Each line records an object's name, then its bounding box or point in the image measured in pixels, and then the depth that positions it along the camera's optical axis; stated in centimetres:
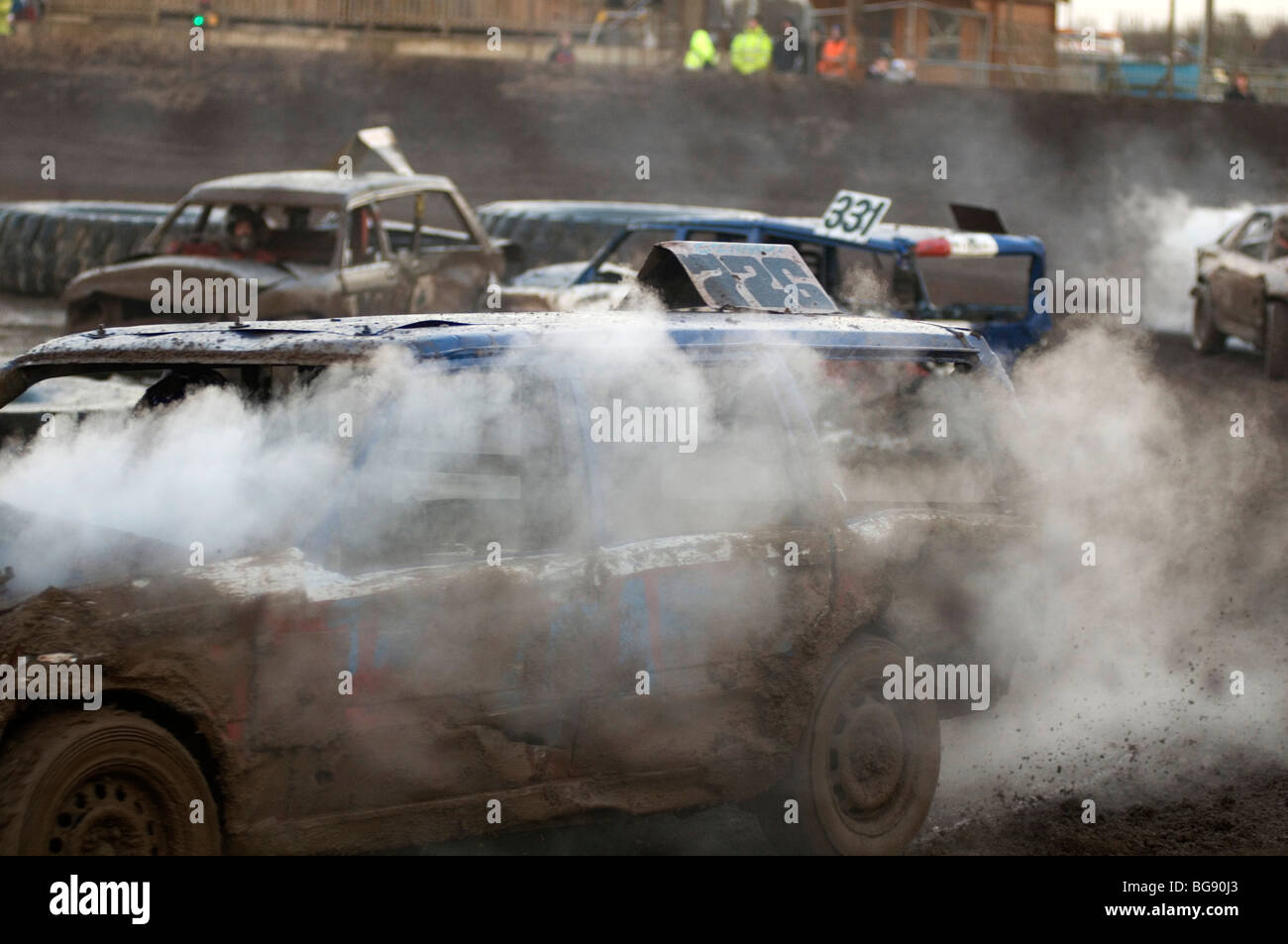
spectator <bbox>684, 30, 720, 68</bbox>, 2856
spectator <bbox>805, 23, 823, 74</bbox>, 2947
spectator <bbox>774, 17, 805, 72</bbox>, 2900
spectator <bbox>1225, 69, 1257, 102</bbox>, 3041
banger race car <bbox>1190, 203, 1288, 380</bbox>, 1498
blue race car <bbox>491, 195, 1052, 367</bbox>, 1145
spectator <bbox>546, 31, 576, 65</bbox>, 2838
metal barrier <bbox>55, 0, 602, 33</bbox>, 2812
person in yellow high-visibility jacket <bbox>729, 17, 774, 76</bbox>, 2848
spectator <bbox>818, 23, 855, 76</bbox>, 2922
